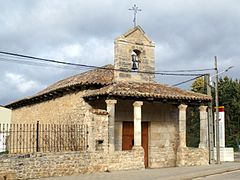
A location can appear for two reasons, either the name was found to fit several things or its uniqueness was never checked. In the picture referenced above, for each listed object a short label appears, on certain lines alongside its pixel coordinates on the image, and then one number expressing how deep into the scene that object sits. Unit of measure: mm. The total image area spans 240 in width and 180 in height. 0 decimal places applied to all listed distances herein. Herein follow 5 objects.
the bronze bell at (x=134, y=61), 18188
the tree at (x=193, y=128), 33344
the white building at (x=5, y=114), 33256
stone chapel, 16266
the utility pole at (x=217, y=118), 20172
